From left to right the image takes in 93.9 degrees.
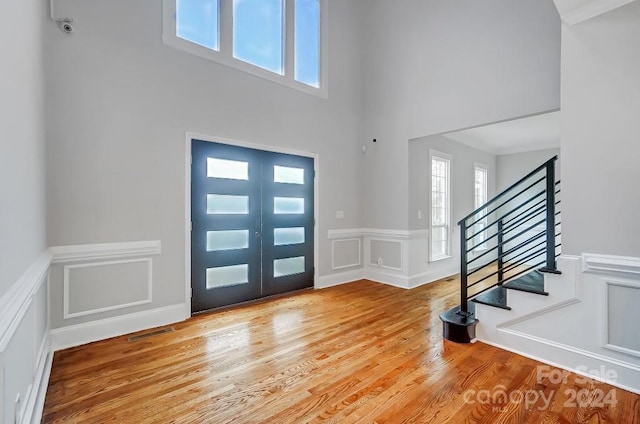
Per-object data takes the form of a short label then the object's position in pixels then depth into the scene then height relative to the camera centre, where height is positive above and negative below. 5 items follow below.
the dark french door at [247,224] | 3.56 -0.16
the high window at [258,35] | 3.46 +2.32
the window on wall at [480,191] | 6.63 +0.48
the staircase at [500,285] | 2.49 -0.64
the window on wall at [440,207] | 5.42 +0.10
